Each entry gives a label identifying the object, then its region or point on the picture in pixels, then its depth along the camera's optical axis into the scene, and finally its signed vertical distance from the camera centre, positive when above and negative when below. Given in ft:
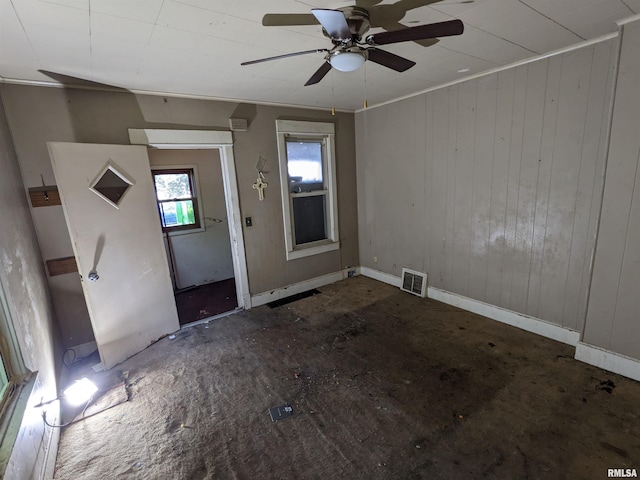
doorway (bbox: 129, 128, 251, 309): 10.10 +1.09
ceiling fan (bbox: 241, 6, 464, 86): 4.71 +2.33
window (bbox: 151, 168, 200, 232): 15.25 -0.51
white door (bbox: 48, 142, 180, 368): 8.53 -1.48
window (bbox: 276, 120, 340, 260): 13.28 -0.29
